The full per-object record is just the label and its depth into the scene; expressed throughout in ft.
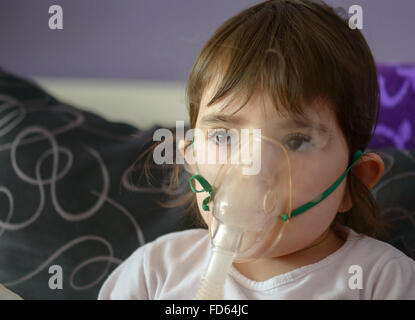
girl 2.32
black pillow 3.35
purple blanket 3.65
